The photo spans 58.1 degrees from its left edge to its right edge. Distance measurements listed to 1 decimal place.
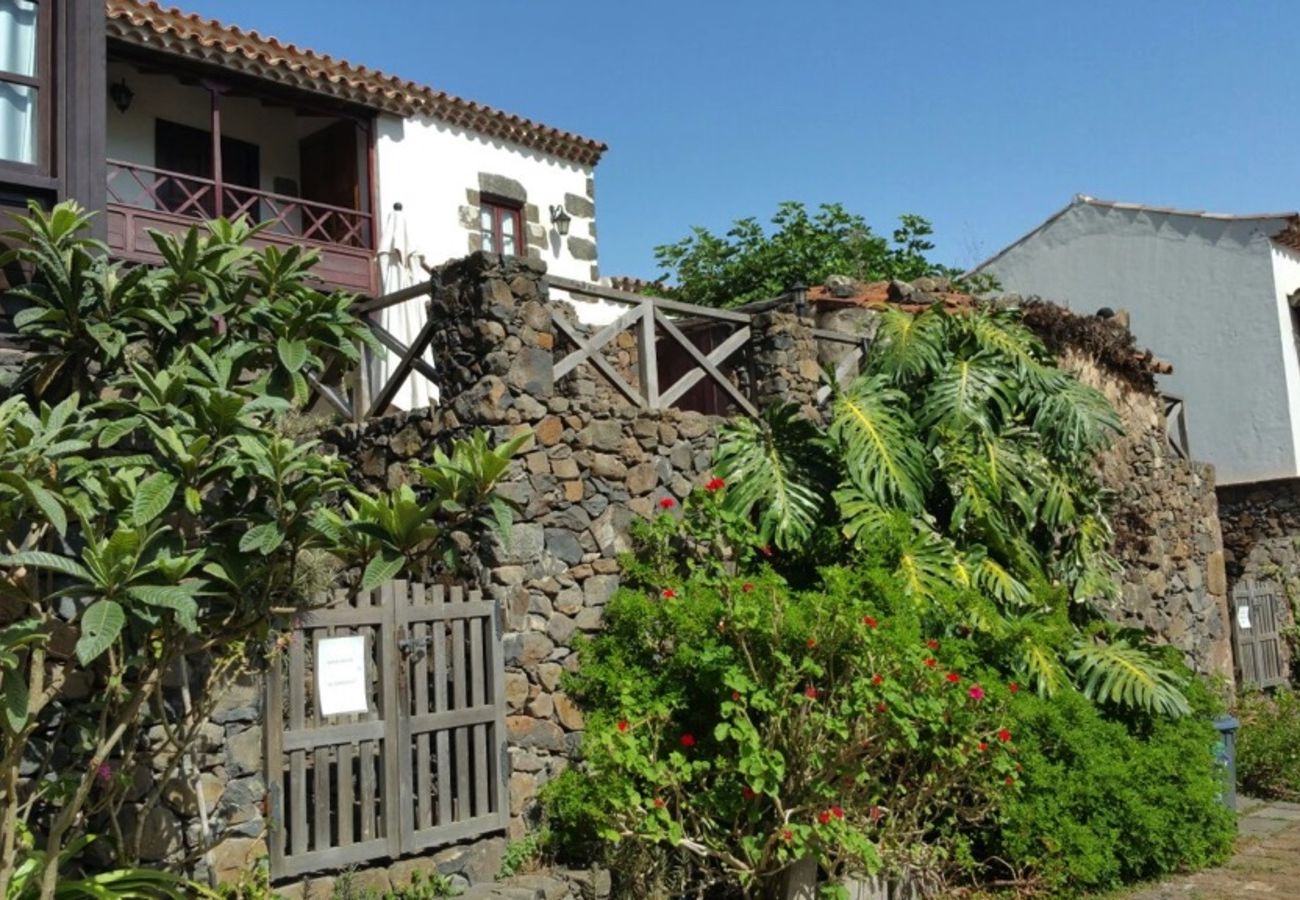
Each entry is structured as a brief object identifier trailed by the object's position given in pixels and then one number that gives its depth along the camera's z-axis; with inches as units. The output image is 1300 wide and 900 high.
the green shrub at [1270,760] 346.3
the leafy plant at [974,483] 281.4
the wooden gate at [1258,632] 475.2
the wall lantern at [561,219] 611.8
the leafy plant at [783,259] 673.6
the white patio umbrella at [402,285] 534.3
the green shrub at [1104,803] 242.1
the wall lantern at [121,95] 491.2
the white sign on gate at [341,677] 198.1
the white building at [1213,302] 617.6
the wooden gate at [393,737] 194.4
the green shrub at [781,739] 215.8
